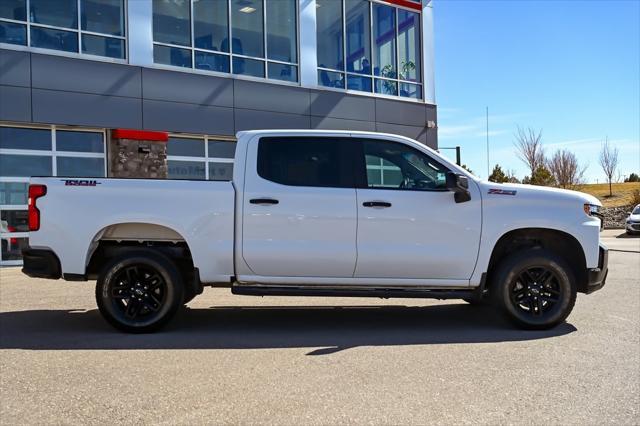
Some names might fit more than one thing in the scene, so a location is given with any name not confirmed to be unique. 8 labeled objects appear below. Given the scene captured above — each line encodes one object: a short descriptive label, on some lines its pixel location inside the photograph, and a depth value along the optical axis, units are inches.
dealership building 554.3
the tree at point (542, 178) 1558.8
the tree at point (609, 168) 1929.1
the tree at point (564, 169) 1786.4
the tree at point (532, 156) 1804.9
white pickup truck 233.5
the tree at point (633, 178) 2738.7
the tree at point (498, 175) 1967.3
